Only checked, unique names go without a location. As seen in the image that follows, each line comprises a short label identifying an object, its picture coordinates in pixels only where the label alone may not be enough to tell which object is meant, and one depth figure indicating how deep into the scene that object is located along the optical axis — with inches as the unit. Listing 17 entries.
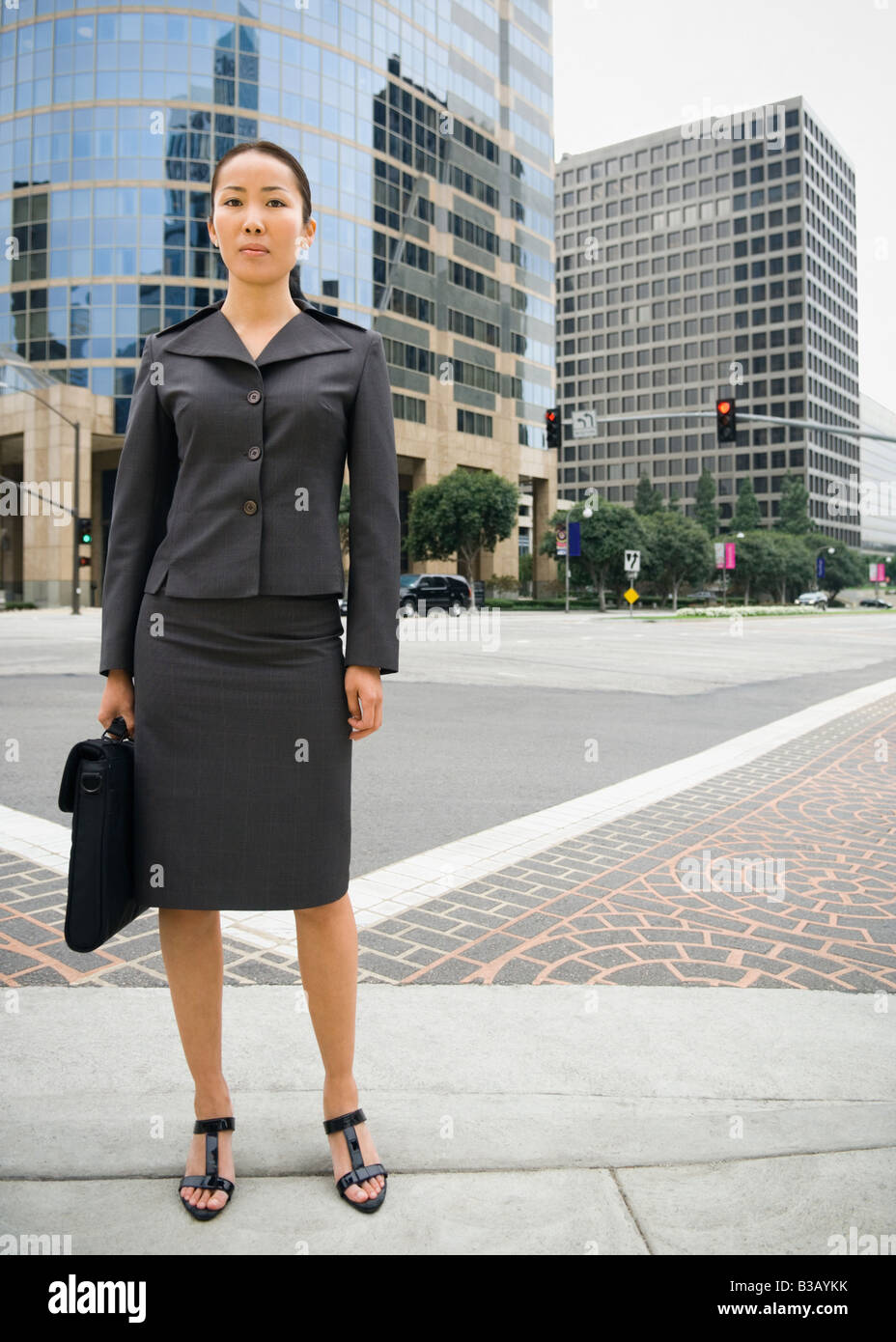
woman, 87.0
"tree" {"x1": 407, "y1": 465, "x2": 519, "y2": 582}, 2380.7
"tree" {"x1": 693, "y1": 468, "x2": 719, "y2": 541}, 4817.9
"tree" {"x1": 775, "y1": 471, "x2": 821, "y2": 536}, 4613.7
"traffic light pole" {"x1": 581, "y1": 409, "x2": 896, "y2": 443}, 863.9
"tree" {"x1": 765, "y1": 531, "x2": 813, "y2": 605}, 3577.8
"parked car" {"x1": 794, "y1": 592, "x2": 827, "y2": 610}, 3408.0
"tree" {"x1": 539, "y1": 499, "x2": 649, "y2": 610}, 2496.3
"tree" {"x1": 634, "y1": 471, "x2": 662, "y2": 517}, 4798.2
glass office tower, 2063.2
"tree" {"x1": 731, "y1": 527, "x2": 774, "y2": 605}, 3508.9
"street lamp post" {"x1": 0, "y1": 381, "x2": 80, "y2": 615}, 1620.0
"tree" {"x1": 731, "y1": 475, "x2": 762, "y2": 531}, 4739.2
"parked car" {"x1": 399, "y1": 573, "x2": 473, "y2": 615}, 1690.5
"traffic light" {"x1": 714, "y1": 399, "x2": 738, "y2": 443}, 922.1
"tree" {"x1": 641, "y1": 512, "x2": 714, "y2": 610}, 2719.0
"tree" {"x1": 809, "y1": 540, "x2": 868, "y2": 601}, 4104.3
